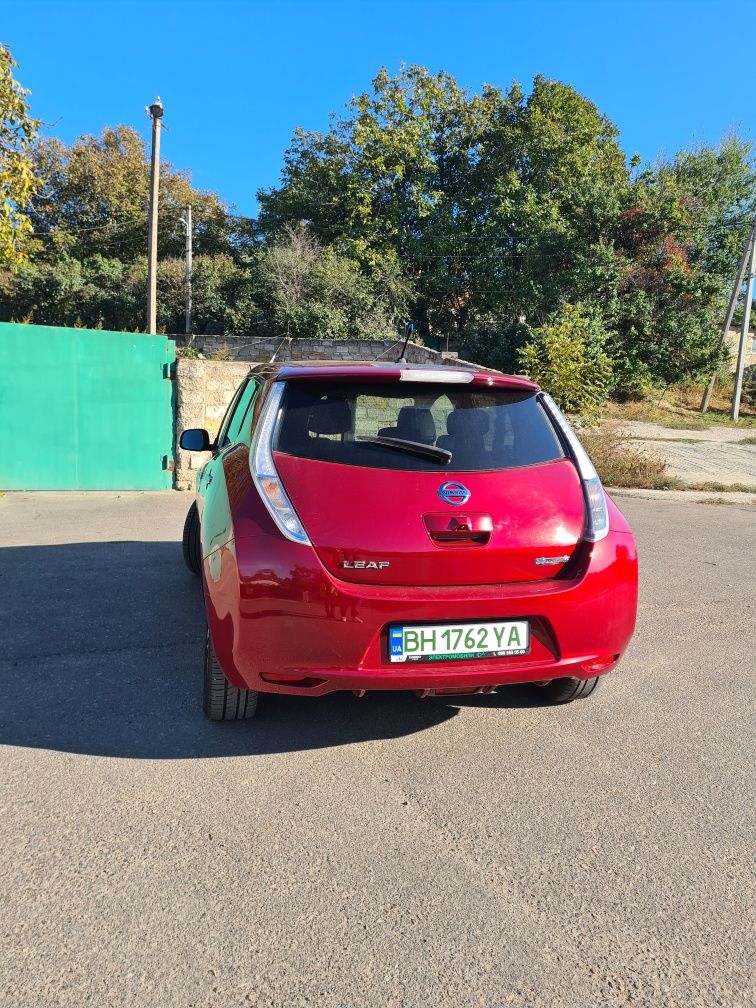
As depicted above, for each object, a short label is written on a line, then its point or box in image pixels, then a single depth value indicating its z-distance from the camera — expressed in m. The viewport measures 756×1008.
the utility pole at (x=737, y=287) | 25.50
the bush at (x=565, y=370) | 11.65
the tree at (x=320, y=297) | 25.53
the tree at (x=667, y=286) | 22.69
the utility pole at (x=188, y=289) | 29.38
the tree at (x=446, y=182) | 30.75
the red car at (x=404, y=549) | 2.63
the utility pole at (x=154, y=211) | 18.88
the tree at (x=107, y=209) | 37.97
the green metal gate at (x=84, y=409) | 8.43
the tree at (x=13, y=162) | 8.12
